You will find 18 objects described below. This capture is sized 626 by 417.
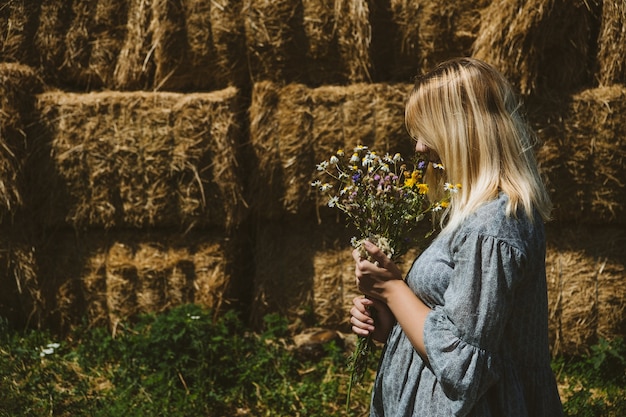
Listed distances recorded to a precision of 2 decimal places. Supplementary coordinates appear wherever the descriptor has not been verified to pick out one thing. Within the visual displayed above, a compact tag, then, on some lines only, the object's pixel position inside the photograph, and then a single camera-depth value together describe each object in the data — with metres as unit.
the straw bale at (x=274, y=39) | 4.11
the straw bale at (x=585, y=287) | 4.14
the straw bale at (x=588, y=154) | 3.98
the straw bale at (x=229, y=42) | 4.16
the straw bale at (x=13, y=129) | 4.09
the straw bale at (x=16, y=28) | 4.20
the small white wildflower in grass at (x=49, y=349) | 4.01
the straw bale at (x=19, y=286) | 4.25
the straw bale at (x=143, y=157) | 4.15
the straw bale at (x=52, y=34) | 4.23
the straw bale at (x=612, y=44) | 3.93
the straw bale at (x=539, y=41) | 3.87
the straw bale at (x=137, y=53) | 4.21
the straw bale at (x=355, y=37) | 4.05
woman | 1.70
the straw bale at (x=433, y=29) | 4.06
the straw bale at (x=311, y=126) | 4.11
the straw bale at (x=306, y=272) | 4.34
